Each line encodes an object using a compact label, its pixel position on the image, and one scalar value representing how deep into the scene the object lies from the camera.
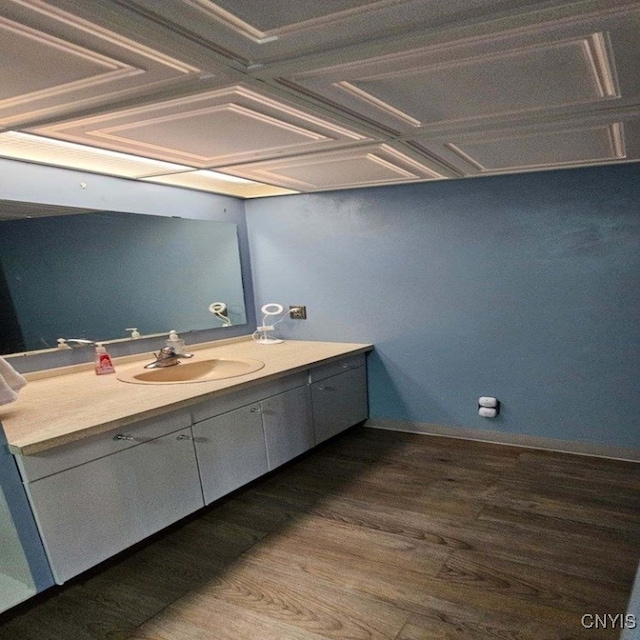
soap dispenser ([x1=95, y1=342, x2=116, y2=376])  2.35
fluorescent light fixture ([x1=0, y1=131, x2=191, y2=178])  1.82
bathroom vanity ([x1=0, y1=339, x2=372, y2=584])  1.56
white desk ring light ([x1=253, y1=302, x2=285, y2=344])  3.36
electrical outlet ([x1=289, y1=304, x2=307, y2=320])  3.46
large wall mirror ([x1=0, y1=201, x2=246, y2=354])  2.08
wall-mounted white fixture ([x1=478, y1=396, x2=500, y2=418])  2.96
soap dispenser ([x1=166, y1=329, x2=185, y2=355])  2.63
